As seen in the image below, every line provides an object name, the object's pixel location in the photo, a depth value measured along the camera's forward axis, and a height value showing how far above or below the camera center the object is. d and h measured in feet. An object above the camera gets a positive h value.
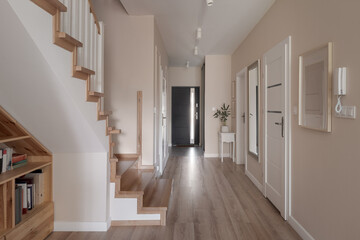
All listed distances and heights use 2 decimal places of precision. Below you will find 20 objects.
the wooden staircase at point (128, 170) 4.90 -2.28
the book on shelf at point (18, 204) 6.67 -2.37
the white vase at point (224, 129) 19.82 -1.09
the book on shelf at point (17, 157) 7.34 -1.26
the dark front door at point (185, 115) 27.53 +0.00
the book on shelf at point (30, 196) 7.47 -2.39
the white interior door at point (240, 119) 18.43 -0.29
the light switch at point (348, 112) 5.52 +0.07
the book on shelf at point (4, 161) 6.70 -1.22
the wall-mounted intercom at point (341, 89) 5.77 +0.61
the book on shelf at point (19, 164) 7.30 -1.45
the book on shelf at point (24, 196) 7.19 -2.29
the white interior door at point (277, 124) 9.25 -0.35
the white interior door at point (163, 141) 15.92 -1.81
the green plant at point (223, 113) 20.27 +0.16
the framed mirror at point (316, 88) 6.48 +0.77
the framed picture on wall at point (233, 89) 19.67 +2.07
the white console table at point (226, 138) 19.39 -1.75
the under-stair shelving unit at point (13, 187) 6.31 -1.96
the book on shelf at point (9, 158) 6.86 -1.18
